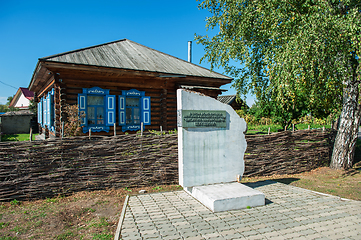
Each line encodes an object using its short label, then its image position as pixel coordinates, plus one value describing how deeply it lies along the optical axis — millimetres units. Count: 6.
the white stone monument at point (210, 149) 5387
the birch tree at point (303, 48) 6984
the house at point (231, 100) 32891
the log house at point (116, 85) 9297
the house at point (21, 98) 40844
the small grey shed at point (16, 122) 22703
